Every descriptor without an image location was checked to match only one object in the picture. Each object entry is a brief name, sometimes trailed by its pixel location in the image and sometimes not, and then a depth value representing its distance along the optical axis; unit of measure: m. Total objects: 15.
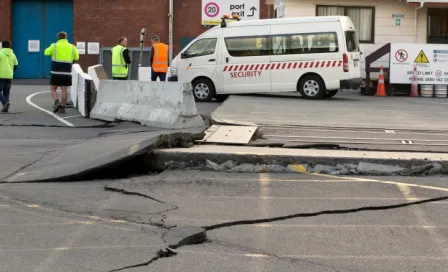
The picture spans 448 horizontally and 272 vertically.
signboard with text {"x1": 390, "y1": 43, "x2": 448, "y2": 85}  24.69
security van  20.80
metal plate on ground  10.16
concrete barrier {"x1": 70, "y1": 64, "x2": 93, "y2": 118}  15.45
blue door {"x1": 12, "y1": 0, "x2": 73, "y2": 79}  36.25
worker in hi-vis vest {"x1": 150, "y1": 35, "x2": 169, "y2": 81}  20.73
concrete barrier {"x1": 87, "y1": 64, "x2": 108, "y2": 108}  15.56
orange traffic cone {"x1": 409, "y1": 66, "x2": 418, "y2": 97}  24.73
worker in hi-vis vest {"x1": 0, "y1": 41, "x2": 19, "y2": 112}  17.45
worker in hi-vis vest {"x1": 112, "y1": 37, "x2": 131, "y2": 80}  18.14
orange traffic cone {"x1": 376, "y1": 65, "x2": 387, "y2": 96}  24.83
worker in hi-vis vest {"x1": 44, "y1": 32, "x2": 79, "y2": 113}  16.44
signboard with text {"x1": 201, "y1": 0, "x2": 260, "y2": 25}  34.81
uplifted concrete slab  8.53
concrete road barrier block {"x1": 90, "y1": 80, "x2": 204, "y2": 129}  11.77
